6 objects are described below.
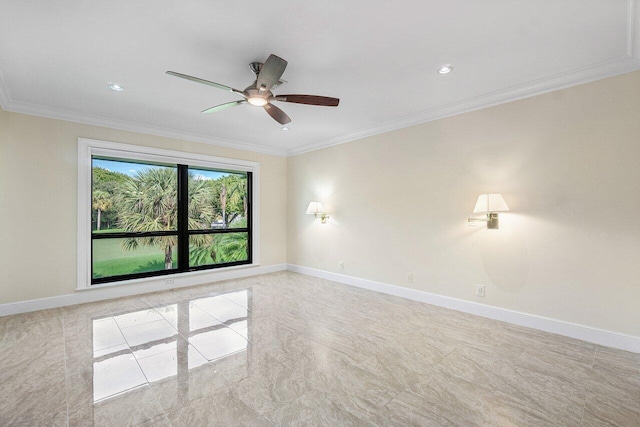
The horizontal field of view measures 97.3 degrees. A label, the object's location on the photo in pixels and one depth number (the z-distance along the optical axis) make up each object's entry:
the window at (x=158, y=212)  4.24
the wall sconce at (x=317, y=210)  5.38
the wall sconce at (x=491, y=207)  3.21
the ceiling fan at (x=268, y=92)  2.31
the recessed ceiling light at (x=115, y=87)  3.09
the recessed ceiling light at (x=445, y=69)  2.74
